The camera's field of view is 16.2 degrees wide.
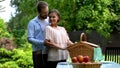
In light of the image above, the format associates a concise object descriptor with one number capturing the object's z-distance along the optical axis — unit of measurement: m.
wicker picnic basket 3.76
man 3.96
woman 3.85
